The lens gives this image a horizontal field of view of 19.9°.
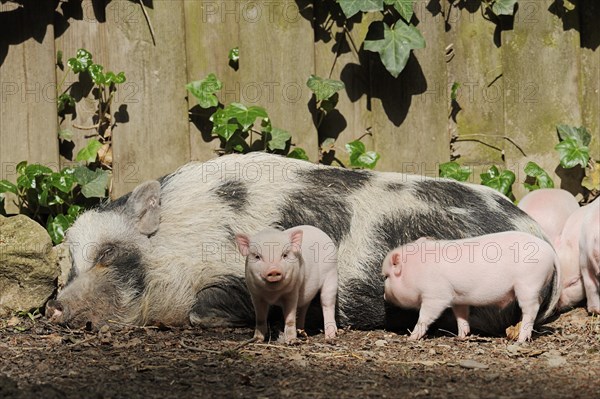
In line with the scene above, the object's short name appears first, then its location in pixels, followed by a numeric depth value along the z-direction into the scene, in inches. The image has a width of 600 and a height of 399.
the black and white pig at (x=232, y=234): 378.7
